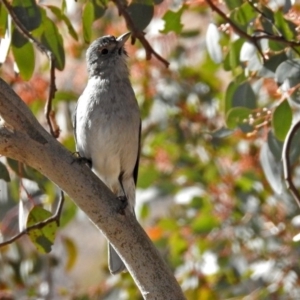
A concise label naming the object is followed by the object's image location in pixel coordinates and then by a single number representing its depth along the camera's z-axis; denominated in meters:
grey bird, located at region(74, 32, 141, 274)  7.08
